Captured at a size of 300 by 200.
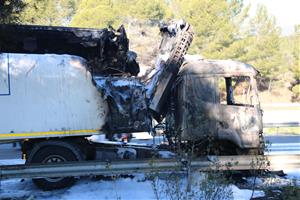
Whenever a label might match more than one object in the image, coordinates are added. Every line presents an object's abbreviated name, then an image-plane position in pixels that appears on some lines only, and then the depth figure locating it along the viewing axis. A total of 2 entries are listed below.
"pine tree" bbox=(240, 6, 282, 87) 49.62
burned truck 9.30
